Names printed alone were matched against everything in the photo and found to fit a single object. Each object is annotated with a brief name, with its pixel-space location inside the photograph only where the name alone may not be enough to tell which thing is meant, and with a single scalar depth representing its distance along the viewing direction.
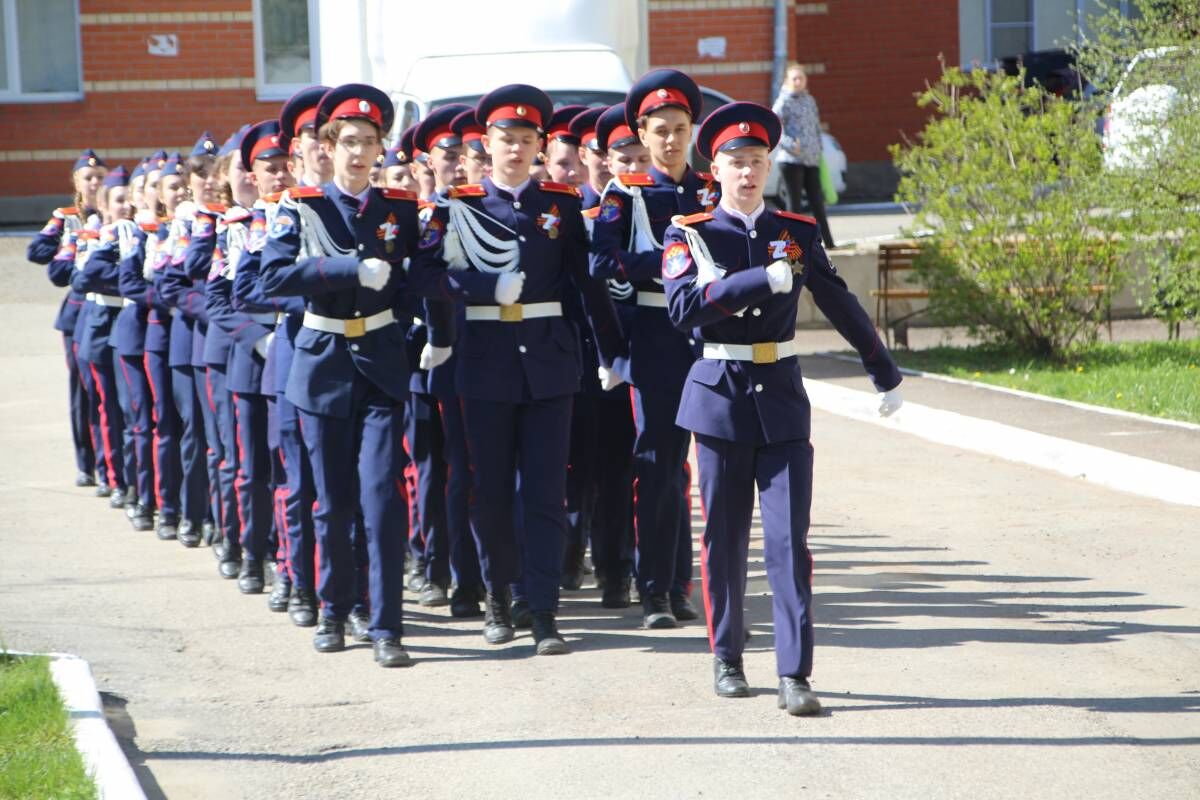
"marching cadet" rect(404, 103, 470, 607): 15.44
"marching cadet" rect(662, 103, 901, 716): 11.77
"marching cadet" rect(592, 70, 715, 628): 13.95
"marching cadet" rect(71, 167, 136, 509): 20.06
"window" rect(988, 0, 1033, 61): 56.17
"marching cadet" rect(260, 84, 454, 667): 13.43
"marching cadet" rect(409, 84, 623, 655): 13.79
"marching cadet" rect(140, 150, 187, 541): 18.66
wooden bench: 30.01
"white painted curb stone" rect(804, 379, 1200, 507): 18.96
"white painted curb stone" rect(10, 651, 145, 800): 9.77
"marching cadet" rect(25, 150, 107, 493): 21.91
